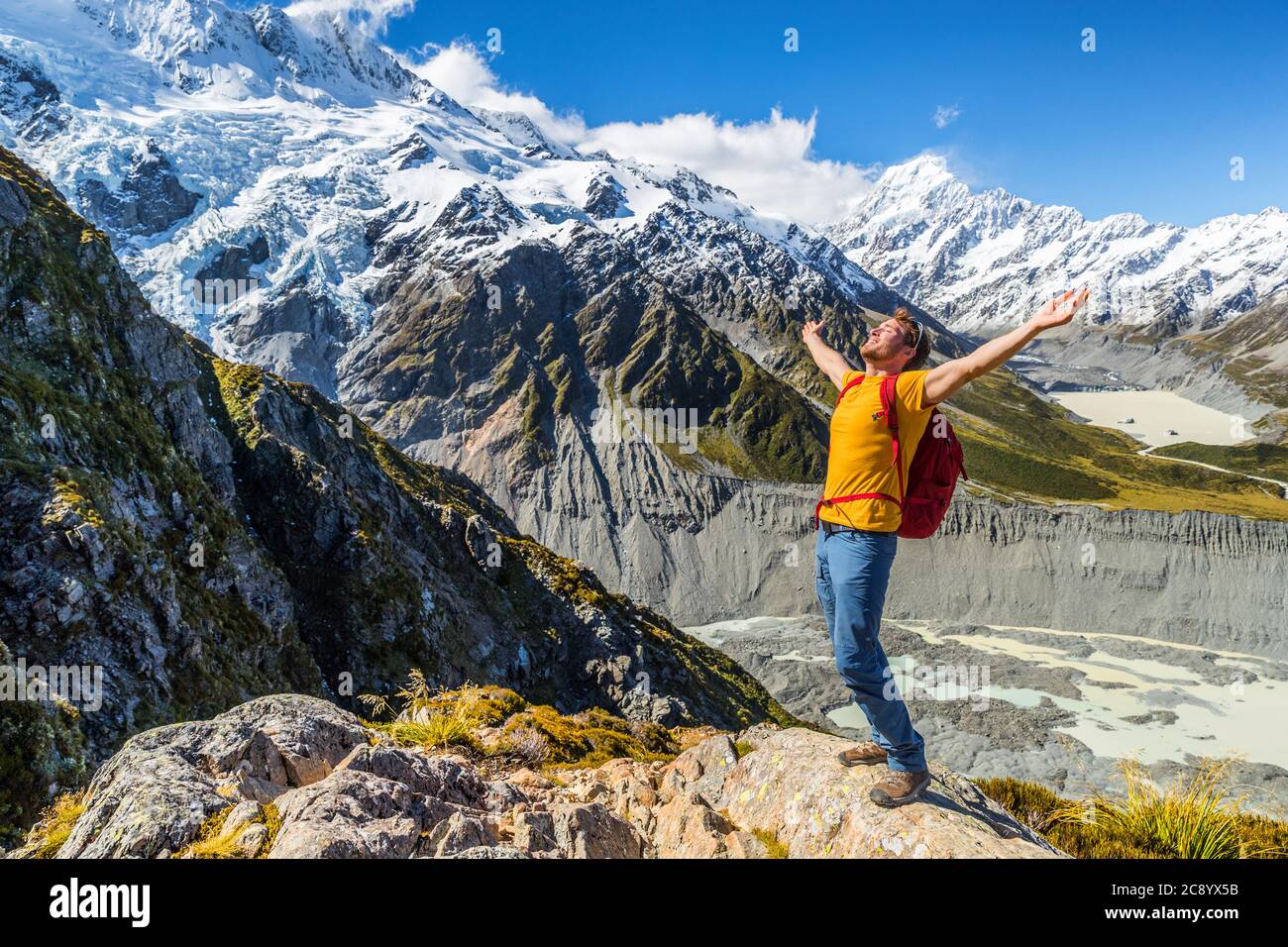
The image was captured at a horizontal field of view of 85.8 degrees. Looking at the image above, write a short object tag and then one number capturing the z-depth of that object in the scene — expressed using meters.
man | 5.77
